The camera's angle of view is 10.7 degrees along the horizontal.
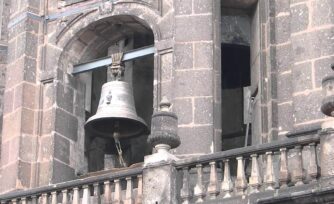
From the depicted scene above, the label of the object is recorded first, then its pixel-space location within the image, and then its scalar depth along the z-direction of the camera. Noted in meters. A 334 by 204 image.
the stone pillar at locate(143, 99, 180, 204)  23.30
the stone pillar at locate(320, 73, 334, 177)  22.19
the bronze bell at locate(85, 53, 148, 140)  26.44
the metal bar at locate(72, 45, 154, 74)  26.88
